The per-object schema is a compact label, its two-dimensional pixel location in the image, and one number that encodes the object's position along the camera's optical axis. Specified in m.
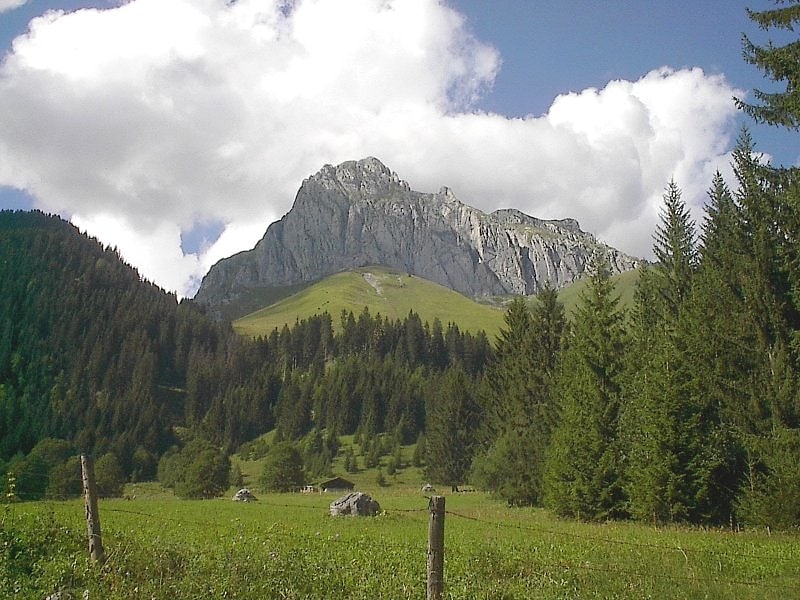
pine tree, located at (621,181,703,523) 26.36
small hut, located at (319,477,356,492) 81.95
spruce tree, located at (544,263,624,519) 30.19
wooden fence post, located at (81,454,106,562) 12.05
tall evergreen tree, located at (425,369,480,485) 82.50
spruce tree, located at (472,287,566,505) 40.75
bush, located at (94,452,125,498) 57.59
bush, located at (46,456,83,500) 50.17
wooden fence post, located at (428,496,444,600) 9.24
